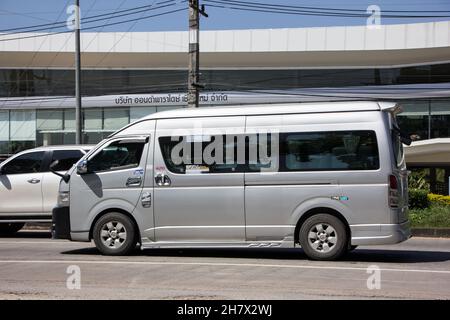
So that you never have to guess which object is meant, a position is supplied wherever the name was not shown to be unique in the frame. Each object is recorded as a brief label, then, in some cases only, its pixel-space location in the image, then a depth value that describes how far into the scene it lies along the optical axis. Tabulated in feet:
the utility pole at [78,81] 76.13
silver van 32.68
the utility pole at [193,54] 61.46
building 118.93
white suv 47.19
